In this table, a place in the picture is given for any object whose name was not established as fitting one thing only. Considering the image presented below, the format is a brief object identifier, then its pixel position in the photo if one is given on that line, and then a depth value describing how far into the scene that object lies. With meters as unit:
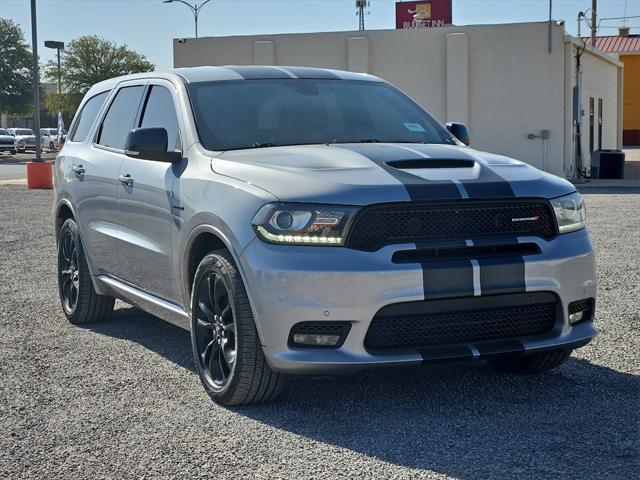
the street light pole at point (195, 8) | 53.00
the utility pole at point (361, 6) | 69.19
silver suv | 4.75
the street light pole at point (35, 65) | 28.72
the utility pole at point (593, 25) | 62.98
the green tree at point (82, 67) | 76.50
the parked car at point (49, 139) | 64.95
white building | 30.88
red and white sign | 50.66
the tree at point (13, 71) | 70.12
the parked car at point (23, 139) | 62.31
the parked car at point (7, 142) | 60.26
